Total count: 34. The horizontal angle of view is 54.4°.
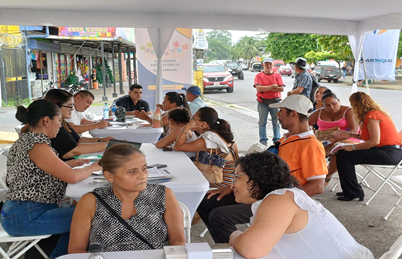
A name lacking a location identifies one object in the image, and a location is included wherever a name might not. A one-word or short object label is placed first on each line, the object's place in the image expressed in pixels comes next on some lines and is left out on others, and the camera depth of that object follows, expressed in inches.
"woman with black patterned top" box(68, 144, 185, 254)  75.9
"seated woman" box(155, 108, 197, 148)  161.3
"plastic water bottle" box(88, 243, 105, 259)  56.5
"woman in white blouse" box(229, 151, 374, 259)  64.4
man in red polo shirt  301.4
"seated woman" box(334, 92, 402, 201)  172.2
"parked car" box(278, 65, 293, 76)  1487.8
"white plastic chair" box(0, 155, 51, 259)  94.0
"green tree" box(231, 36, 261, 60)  3649.1
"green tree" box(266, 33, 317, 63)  1343.5
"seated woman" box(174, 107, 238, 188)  133.4
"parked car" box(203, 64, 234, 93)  826.2
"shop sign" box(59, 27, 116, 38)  592.1
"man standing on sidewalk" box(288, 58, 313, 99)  285.4
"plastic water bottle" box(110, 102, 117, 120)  262.7
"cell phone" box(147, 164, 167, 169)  116.0
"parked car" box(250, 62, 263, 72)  1804.7
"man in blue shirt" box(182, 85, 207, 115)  241.3
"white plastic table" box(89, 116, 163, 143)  199.9
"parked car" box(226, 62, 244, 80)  1304.1
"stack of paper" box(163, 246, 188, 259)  59.1
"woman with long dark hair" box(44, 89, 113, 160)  128.4
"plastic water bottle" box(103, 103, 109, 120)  257.4
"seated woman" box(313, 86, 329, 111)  243.4
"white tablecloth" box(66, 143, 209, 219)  96.0
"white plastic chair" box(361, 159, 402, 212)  169.4
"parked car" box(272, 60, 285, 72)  1605.6
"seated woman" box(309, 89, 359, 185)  204.1
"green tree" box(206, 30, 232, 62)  4667.8
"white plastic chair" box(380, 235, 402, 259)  72.0
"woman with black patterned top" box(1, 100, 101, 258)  94.5
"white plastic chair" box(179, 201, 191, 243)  87.7
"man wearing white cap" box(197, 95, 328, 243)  111.0
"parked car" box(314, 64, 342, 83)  1136.8
